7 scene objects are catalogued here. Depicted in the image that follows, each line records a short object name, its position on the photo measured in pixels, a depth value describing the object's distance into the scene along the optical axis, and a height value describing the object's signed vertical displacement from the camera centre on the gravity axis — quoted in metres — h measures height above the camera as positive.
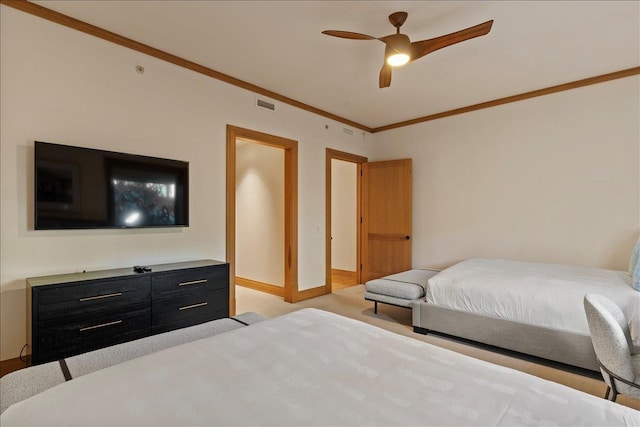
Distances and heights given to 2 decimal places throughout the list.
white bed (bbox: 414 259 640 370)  2.62 -0.82
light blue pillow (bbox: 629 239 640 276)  2.97 -0.45
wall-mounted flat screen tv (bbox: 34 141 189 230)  2.60 +0.23
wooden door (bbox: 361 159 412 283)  5.55 -0.08
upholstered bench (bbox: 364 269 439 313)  3.75 -0.95
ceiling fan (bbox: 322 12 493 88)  2.48 +1.43
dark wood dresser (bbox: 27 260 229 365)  2.31 -0.78
